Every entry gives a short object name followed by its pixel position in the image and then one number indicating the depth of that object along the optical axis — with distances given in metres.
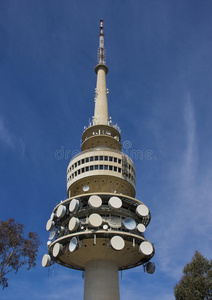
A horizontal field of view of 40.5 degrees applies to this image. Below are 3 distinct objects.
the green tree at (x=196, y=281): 41.09
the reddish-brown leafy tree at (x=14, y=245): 35.91
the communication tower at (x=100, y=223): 37.81
